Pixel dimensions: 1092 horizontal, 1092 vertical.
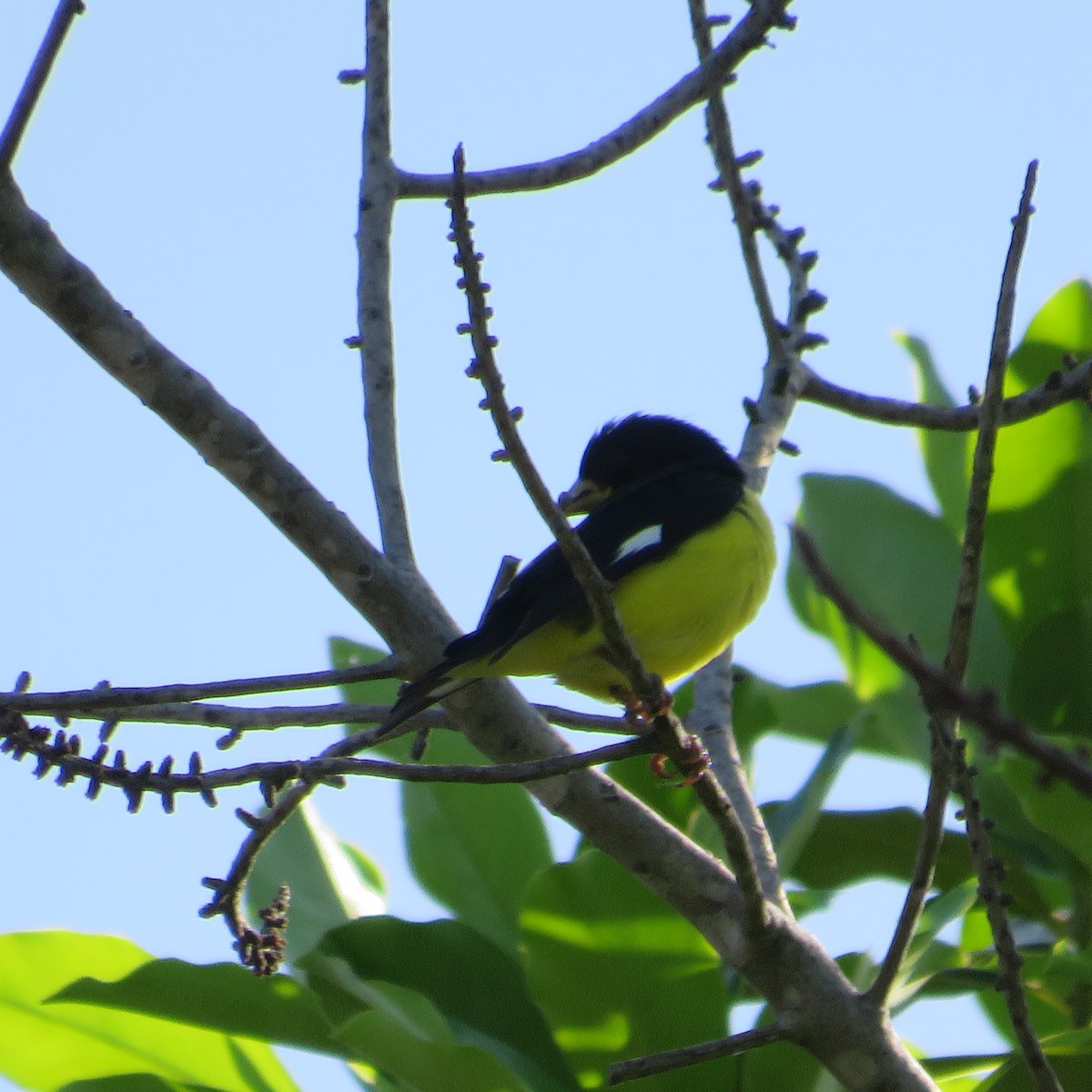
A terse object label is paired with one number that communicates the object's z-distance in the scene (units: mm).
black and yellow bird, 6684
